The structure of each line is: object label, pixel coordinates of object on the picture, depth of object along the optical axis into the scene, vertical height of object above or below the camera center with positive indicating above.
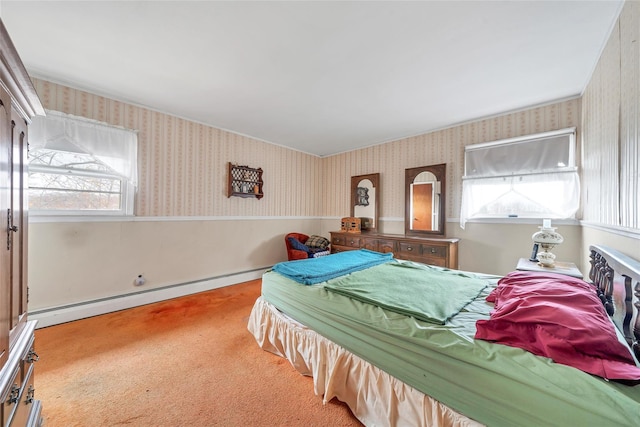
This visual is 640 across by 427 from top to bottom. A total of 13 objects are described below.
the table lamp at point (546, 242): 2.14 -0.24
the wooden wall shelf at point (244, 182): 3.78 +0.51
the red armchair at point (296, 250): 3.98 -0.65
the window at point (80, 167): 2.37 +0.48
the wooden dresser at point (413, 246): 3.12 -0.48
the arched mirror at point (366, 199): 4.29 +0.28
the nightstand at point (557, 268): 1.96 -0.47
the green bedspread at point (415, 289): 1.36 -0.55
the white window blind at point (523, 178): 2.65 +0.46
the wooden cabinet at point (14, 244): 0.83 -0.14
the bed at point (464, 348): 0.80 -0.58
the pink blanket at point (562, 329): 0.83 -0.46
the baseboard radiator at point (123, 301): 2.40 -1.09
